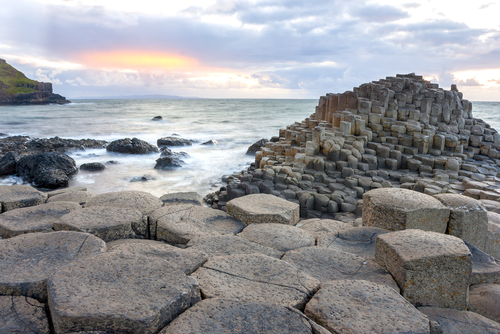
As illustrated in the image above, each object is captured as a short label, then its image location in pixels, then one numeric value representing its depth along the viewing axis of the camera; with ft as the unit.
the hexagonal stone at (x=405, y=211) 10.59
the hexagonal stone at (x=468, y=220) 10.91
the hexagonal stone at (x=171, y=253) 7.64
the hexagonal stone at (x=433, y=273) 7.51
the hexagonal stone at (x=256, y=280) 6.67
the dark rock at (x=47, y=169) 33.65
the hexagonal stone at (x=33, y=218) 10.05
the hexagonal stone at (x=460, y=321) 7.04
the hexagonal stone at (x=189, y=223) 10.53
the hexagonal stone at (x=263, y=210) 11.85
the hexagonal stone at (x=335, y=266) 8.09
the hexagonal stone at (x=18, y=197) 12.86
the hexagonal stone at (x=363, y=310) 5.79
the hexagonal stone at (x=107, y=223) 9.83
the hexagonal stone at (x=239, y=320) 5.53
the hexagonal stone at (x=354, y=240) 10.33
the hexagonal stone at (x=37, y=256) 6.64
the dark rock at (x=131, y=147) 49.96
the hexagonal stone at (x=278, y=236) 9.93
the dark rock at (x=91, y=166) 40.75
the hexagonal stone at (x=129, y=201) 12.23
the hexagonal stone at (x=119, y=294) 5.43
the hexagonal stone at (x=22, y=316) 5.70
